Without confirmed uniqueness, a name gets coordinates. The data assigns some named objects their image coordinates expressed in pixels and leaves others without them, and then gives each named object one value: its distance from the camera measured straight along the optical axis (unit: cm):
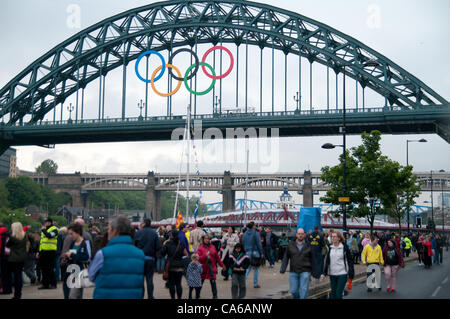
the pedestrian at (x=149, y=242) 1513
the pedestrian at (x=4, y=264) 1547
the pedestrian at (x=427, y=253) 3189
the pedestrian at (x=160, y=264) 2392
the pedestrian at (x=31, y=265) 1823
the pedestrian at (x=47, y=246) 1733
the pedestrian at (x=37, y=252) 1956
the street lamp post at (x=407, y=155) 4811
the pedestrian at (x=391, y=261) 1934
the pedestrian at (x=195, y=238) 2091
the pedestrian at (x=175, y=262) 1466
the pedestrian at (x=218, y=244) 2572
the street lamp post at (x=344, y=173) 3289
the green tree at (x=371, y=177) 4309
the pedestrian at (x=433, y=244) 3753
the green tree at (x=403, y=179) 4344
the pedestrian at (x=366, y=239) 2931
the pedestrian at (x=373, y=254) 1894
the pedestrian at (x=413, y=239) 5123
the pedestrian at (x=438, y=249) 3955
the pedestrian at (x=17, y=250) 1476
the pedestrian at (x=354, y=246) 3322
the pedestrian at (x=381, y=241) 3415
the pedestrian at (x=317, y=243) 2039
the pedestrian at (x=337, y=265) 1412
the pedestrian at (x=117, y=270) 796
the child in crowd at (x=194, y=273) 1449
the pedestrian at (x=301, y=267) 1316
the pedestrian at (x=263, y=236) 2729
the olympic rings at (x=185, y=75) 7551
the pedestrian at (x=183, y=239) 1512
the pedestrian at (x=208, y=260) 1539
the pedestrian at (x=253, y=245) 1820
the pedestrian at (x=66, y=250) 1262
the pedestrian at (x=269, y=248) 2842
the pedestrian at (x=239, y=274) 1563
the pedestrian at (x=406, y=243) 3412
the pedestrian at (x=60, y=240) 1772
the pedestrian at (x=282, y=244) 3536
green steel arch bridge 6738
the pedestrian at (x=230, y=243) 1728
